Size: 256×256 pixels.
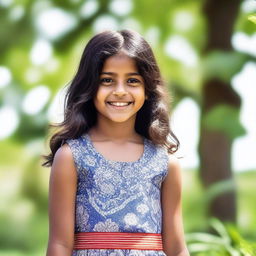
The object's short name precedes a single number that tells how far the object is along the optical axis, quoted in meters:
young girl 3.66
